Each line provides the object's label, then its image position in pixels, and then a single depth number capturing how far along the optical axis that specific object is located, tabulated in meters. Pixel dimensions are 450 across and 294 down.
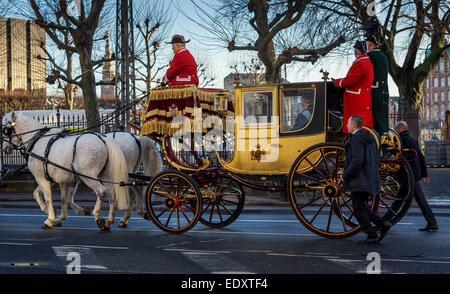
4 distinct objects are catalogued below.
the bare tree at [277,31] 19.16
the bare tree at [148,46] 30.46
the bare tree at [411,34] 20.55
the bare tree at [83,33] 21.94
